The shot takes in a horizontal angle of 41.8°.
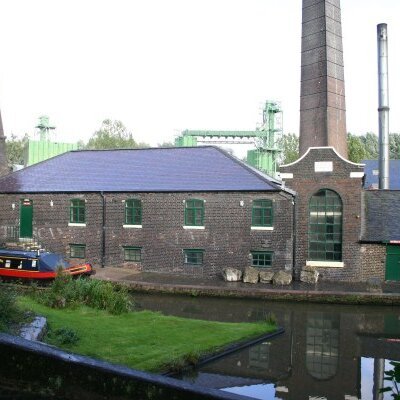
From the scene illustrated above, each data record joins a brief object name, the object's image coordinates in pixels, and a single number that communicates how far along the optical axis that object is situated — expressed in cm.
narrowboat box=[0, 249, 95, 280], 1844
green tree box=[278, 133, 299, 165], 5819
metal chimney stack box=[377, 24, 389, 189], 2722
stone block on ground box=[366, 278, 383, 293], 1875
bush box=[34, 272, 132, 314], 1356
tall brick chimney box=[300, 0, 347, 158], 2316
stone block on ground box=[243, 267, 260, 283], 2057
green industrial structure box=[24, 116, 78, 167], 4891
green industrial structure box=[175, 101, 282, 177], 4738
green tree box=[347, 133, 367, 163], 4941
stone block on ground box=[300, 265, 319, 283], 2069
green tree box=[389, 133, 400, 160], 7394
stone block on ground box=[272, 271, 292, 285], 2011
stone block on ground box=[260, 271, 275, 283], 2059
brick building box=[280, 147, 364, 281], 2134
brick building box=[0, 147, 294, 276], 2183
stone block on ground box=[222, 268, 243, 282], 2106
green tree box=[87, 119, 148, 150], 6156
